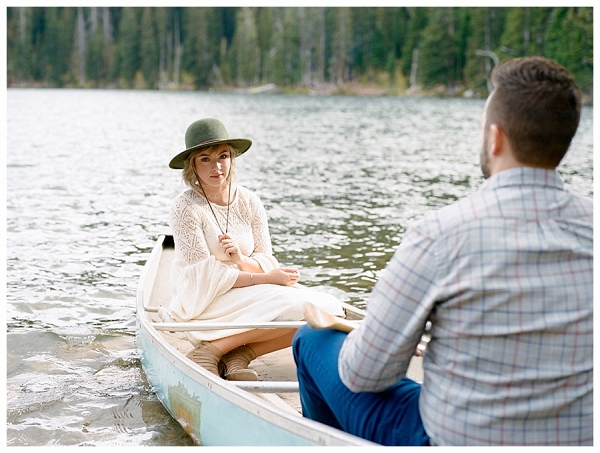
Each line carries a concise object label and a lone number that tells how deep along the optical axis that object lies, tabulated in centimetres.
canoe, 293
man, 217
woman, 424
